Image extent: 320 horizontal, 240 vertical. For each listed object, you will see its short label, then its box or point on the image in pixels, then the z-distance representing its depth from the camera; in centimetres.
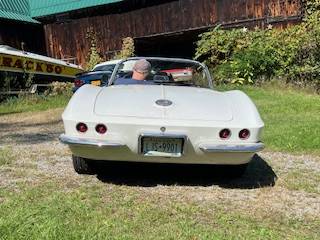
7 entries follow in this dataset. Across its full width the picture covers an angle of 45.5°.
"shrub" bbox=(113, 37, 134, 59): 1794
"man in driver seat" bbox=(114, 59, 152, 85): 477
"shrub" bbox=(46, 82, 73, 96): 1361
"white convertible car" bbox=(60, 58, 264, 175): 374
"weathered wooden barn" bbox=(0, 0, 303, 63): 1504
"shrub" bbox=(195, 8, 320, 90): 1207
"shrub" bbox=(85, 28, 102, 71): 1847
